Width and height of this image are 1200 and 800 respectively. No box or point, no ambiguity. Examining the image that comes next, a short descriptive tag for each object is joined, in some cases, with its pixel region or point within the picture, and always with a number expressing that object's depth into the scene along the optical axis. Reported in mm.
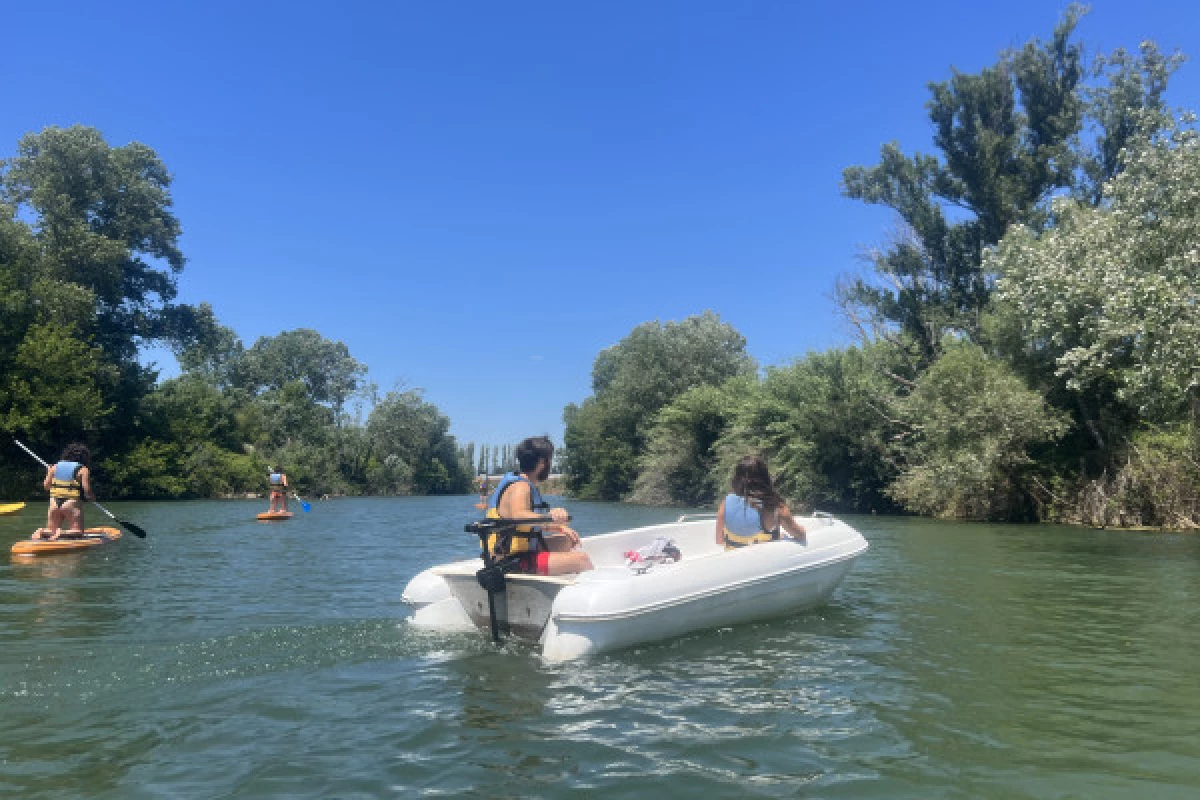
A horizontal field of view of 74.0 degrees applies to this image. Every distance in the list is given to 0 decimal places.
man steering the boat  5801
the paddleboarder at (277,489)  21297
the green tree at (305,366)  69438
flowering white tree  12695
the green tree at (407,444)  57812
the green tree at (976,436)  18953
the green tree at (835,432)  25391
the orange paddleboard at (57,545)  10648
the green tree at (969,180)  25938
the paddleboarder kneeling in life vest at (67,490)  11312
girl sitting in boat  6914
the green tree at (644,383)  41250
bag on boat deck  6871
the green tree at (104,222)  31781
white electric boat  5215
